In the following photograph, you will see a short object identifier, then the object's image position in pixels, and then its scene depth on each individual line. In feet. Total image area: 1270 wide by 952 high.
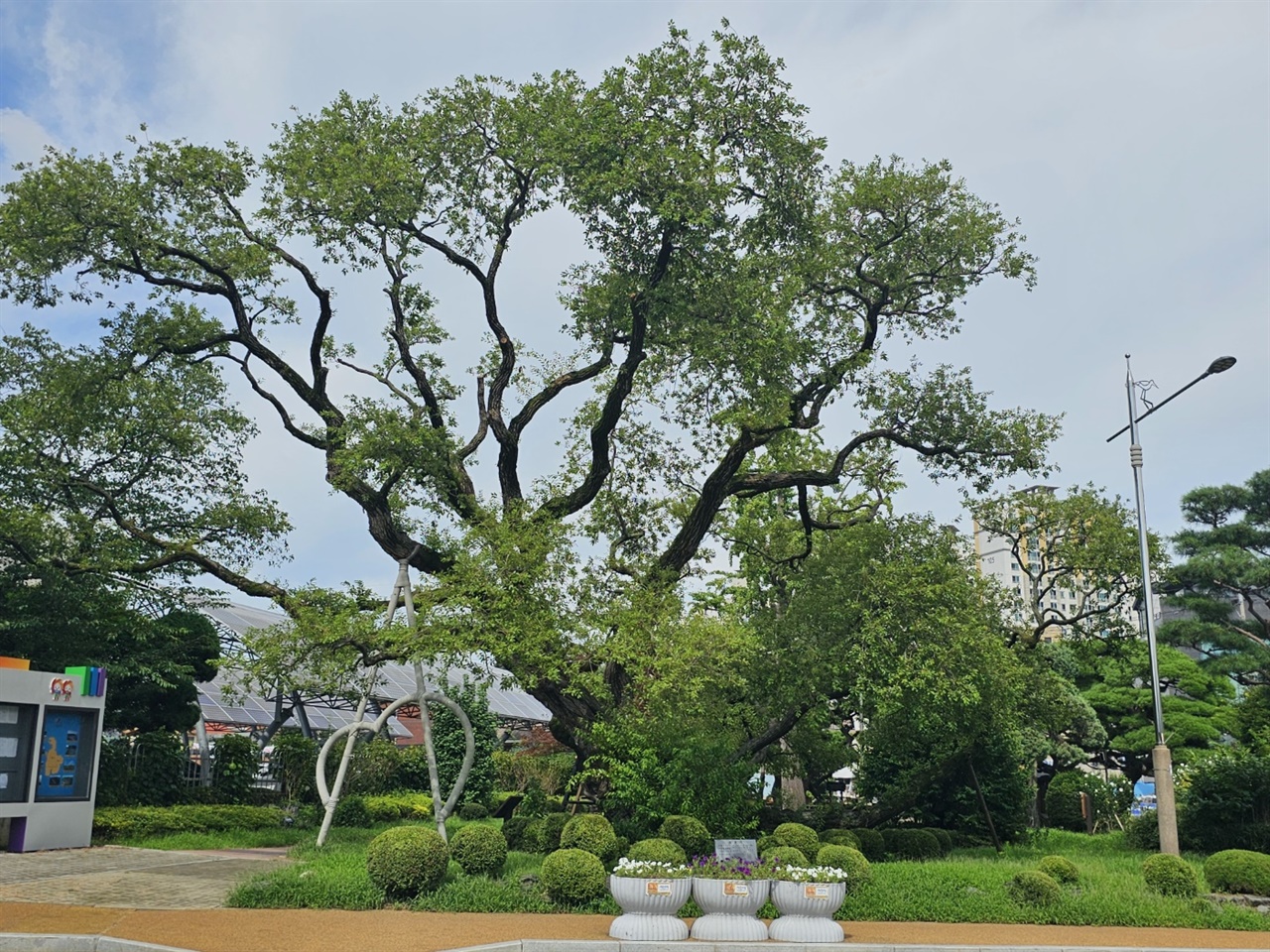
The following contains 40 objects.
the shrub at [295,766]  95.45
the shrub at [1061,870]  52.26
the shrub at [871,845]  70.74
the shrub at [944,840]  77.77
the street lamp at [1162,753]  58.08
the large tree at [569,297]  63.77
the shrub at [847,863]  48.24
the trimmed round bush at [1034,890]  48.19
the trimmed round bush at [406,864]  45.93
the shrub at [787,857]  45.21
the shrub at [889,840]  73.36
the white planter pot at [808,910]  40.29
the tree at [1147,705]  109.29
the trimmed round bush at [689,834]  55.77
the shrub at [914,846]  73.15
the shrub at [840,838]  63.46
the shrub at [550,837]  66.59
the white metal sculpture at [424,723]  61.57
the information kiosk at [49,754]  63.67
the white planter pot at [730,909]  40.40
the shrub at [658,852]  45.68
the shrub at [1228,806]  72.02
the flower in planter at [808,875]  42.11
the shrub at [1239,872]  52.47
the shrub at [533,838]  66.95
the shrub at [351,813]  88.22
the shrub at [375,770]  103.50
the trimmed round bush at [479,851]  50.57
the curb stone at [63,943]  35.29
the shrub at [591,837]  51.62
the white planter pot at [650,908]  39.75
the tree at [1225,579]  101.30
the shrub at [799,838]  53.01
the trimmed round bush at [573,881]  46.37
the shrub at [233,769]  86.28
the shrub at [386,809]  92.48
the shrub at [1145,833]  77.20
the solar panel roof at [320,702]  104.06
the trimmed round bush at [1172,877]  51.24
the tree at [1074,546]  88.17
